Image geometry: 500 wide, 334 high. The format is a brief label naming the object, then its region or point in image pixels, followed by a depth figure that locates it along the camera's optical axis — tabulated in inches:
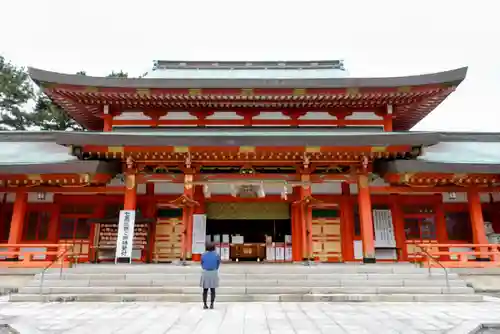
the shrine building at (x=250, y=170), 501.0
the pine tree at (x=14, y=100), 1379.2
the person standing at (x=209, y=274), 335.6
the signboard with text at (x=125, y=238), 494.6
